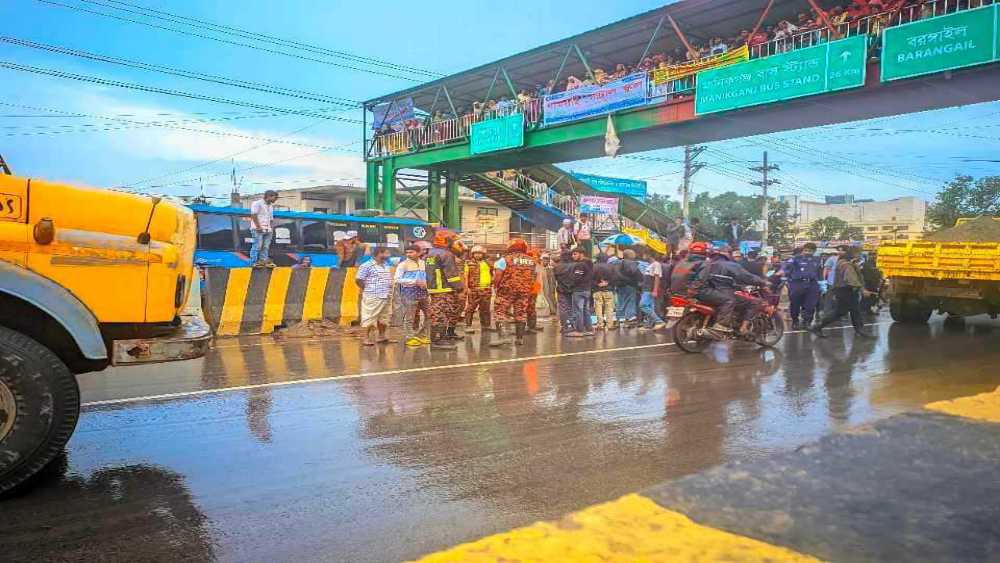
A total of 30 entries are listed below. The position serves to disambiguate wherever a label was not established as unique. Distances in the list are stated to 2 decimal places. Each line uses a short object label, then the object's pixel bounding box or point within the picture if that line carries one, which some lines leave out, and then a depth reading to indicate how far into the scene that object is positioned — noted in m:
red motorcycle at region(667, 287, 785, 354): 10.55
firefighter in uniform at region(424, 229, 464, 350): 11.12
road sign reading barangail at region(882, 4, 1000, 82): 14.98
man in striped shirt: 11.38
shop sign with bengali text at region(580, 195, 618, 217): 31.61
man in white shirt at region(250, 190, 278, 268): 13.72
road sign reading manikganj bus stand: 16.97
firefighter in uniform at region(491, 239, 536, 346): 11.58
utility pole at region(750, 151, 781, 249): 49.31
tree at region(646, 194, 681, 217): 74.81
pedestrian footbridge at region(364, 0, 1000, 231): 16.27
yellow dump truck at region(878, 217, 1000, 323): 13.06
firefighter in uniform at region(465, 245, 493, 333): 12.43
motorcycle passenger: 10.88
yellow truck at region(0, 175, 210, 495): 3.84
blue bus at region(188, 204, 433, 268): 22.67
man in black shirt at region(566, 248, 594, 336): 12.79
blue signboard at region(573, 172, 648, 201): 34.78
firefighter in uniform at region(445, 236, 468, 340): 11.63
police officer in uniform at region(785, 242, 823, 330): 14.24
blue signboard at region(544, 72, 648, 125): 21.97
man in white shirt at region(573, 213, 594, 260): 18.62
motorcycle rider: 10.53
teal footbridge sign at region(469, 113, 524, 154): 25.52
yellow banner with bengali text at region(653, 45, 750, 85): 19.55
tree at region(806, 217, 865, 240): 55.12
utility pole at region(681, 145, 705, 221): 40.79
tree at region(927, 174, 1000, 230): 40.19
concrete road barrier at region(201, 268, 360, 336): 11.97
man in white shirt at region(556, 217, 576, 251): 18.46
